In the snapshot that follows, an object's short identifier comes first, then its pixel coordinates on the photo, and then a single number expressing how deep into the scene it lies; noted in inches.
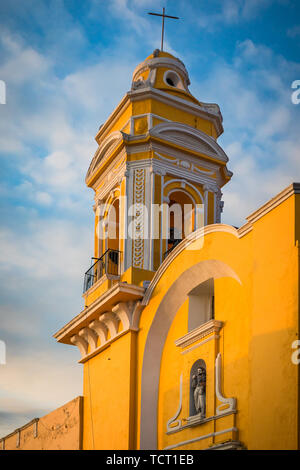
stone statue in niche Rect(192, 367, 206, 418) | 530.7
